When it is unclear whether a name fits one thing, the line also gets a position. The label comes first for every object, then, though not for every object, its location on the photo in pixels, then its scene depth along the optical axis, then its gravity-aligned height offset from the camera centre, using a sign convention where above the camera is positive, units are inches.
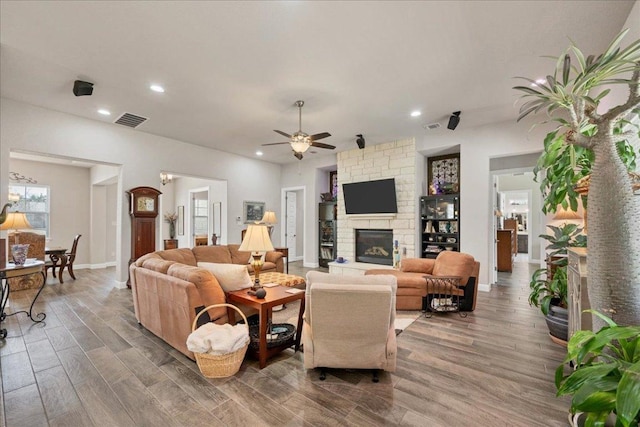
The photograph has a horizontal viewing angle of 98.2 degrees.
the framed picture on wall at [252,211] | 304.3 +7.4
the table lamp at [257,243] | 116.3 -10.8
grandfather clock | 214.7 -0.9
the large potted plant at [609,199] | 52.4 +3.5
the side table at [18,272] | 124.4 -25.4
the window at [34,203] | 267.7 +14.7
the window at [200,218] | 380.2 -0.4
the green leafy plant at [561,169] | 84.0 +15.8
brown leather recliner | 158.4 -39.4
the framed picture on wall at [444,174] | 239.7 +40.0
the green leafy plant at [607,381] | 37.4 -24.8
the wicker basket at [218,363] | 91.1 -48.6
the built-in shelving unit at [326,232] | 313.4 -16.5
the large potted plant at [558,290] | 112.0 -31.8
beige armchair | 83.6 -32.9
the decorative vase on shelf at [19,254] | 139.3 -18.4
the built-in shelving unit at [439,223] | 231.5 -5.0
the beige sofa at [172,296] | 102.3 -31.5
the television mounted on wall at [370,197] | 248.7 +19.5
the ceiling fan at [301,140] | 160.9 +45.6
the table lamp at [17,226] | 139.9 -4.4
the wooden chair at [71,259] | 243.3 -36.1
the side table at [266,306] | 100.7 -33.6
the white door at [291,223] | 356.5 -7.0
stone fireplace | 242.5 +24.6
